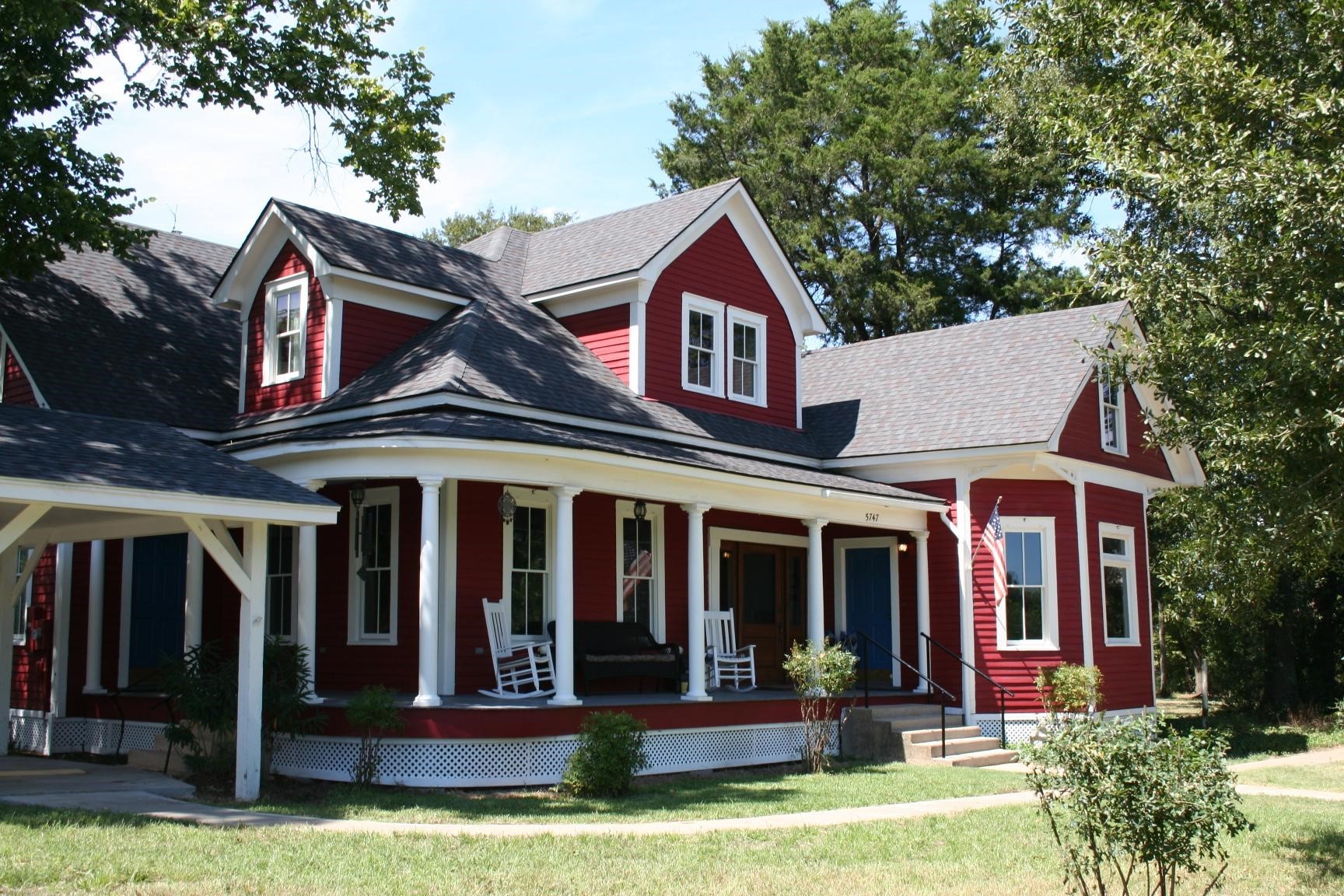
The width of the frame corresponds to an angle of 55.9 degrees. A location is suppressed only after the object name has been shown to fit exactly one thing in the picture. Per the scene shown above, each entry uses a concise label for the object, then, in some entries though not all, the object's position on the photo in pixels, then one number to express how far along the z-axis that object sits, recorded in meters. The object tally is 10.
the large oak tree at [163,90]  15.91
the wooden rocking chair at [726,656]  17.38
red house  13.91
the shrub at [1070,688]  17.81
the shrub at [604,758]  12.54
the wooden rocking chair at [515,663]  14.67
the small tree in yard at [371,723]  12.56
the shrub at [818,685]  15.52
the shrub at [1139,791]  6.86
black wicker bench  14.97
